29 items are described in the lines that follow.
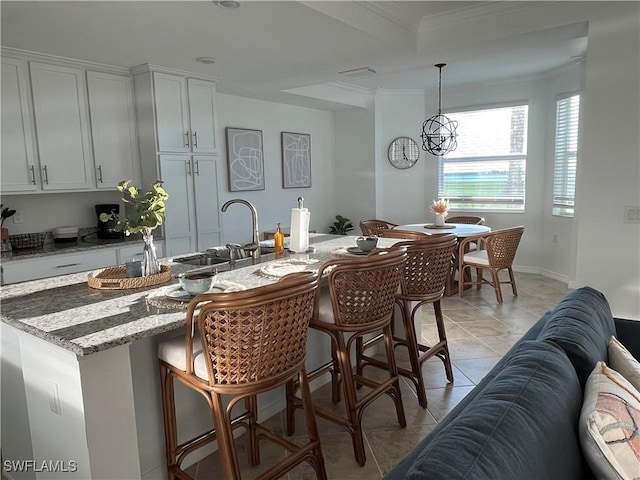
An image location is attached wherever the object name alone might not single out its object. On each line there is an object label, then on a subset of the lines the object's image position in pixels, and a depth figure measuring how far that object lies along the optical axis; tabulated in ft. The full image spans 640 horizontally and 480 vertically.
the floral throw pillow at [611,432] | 3.39
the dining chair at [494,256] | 16.05
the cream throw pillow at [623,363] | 4.55
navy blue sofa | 2.80
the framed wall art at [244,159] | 17.95
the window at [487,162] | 20.88
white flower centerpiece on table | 18.39
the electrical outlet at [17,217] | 12.36
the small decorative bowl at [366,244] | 8.82
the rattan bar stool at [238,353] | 4.96
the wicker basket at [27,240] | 11.71
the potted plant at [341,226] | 22.68
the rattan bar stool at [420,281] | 8.62
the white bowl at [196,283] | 5.87
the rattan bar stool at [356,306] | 6.88
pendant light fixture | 21.42
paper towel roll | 9.33
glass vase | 7.03
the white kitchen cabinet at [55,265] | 10.64
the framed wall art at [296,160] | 20.53
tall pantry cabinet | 13.53
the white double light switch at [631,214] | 10.05
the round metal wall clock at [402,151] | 22.71
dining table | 16.96
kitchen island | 4.76
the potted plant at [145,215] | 6.73
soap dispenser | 9.43
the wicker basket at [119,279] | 6.65
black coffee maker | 13.38
